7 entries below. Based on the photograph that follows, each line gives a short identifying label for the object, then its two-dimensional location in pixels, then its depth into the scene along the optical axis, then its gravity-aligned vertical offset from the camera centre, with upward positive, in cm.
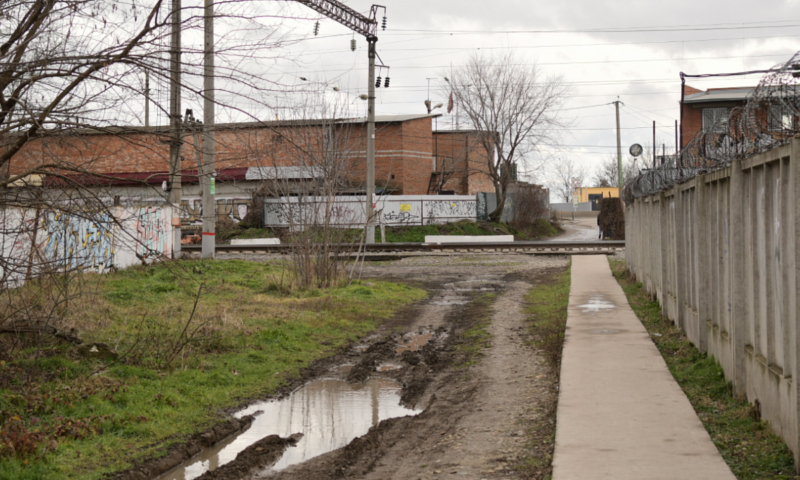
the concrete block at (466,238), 3744 -49
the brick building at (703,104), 4503 +788
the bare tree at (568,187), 11731 +681
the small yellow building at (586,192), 10598 +576
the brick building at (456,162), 5076 +504
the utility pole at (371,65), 2831 +744
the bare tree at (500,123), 4550 +683
